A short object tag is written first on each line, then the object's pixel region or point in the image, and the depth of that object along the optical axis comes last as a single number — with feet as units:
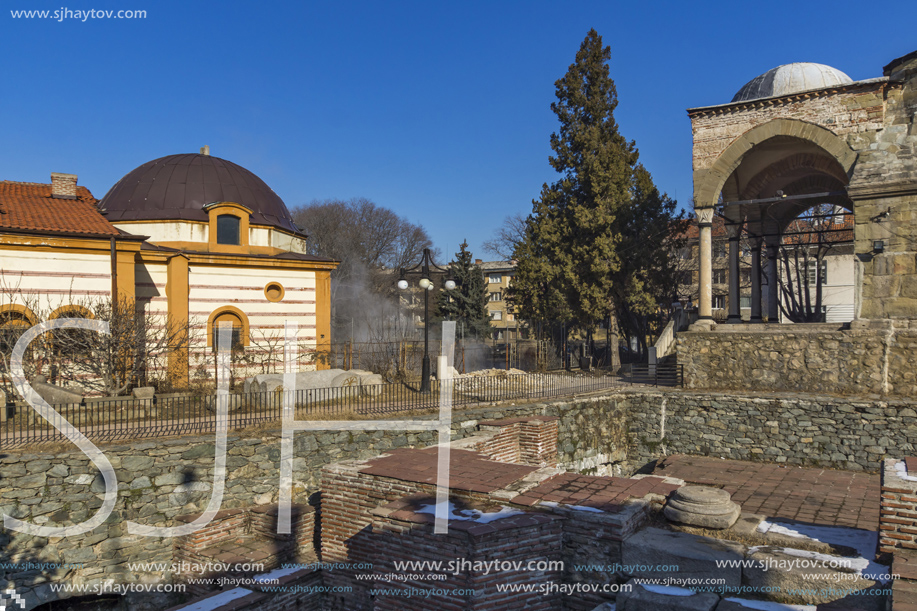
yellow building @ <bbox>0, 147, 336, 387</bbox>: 43.88
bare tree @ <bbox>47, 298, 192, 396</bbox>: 41.47
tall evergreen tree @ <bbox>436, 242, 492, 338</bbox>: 104.17
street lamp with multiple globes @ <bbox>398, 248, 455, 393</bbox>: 44.89
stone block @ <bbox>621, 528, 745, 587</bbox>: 16.42
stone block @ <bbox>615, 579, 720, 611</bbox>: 14.61
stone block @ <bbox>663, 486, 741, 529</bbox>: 19.43
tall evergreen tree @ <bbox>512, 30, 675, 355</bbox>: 69.36
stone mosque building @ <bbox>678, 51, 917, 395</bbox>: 43.73
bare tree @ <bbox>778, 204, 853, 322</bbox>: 83.46
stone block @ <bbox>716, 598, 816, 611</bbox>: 14.42
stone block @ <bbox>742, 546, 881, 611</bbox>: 15.39
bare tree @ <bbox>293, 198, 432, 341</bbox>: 126.82
